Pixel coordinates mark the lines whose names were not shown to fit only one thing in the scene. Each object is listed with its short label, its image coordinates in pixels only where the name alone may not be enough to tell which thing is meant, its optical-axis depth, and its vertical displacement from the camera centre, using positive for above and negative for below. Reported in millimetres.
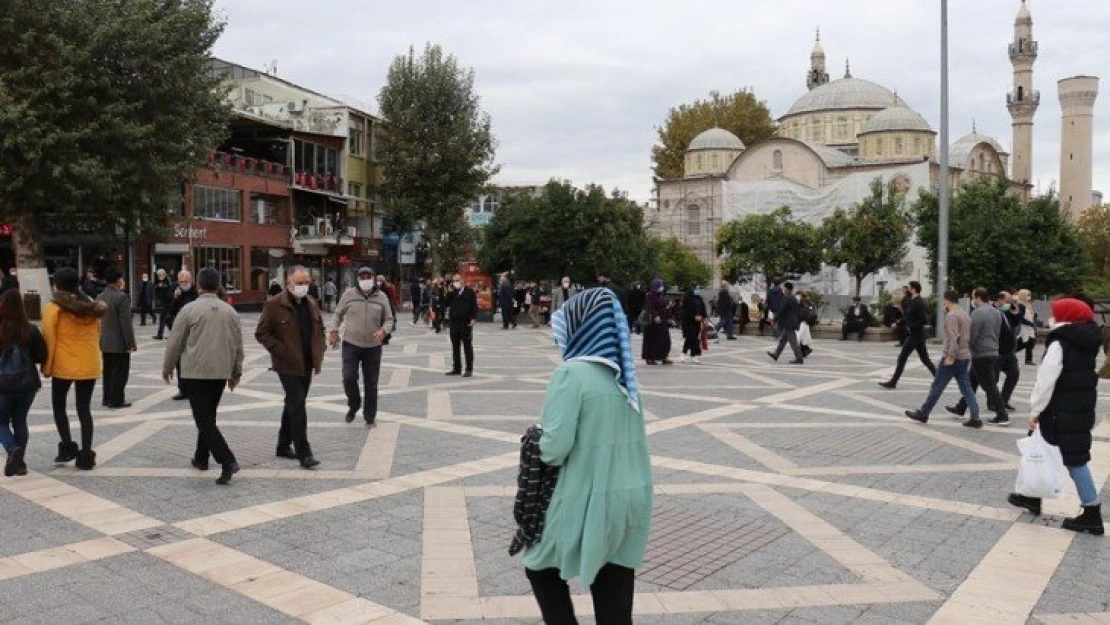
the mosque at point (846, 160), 59969 +9488
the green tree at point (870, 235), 33406 +1934
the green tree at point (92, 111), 21422 +4365
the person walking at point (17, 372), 6895 -689
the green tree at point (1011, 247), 29547 +1321
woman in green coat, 2992 -635
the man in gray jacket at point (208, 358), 6805 -576
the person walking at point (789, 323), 17062 -726
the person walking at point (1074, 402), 5855 -777
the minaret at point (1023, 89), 74688 +16626
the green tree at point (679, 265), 62000 +1427
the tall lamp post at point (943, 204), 21812 +2050
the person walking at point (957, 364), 9969 -883
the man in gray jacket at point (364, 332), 9391 -504
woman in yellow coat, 7156 -561
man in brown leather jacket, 7457 -560
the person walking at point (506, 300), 27203 -476
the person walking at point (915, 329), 12438 -612
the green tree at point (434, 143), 44906 +7208
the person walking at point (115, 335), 10203 -595
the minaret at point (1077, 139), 75875 +12726
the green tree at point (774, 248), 36750 +1548
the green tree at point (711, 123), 72875 +13447
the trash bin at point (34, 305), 17894 -499
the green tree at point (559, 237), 35000 +1891
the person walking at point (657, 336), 16531 -963
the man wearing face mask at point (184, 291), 12886 -110
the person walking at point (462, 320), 13945 -564
